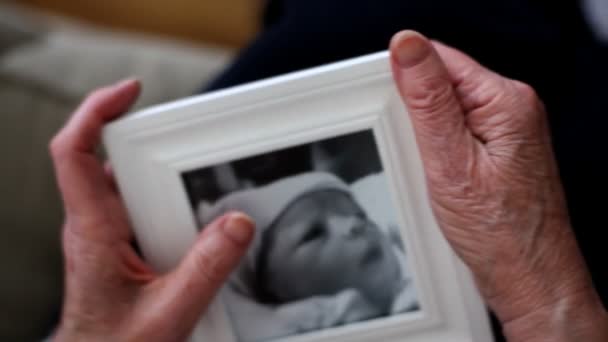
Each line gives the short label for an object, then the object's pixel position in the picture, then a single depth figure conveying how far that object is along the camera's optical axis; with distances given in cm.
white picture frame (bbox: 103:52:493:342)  73
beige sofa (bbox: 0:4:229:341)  90
